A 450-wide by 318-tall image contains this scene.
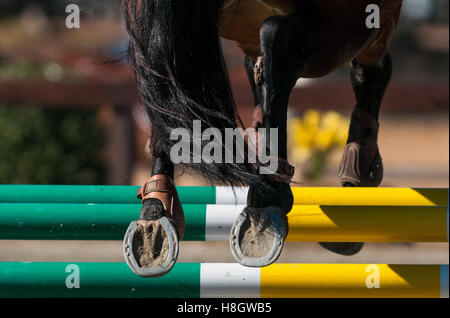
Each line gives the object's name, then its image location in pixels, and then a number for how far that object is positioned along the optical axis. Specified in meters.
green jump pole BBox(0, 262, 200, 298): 3.65
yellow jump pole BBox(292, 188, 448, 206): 4.23
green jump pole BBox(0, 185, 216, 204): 4.42
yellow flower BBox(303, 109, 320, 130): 9.33
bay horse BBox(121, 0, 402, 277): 3.22
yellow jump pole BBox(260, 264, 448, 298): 3.86
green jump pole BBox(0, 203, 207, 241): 3.87
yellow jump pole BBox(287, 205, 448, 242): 4.02
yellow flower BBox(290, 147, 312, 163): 9.41
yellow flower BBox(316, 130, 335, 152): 9.19
